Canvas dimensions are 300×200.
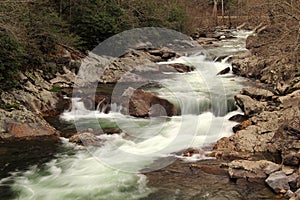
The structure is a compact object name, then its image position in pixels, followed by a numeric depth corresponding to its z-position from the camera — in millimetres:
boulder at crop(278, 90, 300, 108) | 11366
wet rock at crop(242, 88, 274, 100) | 12945
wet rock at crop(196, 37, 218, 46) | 27562
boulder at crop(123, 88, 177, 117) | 12930
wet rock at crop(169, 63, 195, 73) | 19541
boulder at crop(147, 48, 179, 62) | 21938
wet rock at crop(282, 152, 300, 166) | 8342
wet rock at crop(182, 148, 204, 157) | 9711
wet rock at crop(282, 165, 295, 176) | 7906
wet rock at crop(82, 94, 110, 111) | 13719
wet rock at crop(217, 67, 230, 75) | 18578
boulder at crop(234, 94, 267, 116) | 11922
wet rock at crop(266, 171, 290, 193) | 7543
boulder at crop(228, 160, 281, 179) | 8109
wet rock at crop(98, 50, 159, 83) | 17766
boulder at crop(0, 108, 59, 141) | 11024
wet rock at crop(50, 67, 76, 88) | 15930
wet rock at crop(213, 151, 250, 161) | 9219
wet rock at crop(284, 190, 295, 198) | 7227
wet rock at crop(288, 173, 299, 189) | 7511
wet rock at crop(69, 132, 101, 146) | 10609
